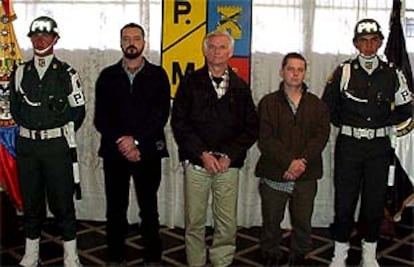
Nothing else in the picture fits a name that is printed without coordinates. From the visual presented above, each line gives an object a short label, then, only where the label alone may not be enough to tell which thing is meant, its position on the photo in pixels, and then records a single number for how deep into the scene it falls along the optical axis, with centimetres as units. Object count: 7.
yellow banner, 444
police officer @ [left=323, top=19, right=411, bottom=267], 354
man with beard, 353
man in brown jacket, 352
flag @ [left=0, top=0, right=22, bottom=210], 412
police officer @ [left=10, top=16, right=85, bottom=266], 345
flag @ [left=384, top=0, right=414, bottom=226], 425
